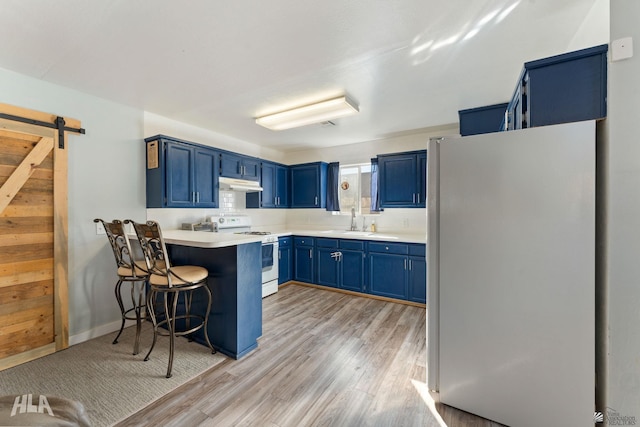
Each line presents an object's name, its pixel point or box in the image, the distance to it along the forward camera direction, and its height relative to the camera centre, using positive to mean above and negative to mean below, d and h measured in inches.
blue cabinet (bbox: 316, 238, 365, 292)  157.0 -32.3
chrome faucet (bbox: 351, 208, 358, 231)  185.5 -8.2
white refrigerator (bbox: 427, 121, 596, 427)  54.2 -14.4
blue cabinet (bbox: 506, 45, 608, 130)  57.1 +28.3
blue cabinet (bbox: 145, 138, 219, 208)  119.0 +18.0
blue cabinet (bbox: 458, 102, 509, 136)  116.5 +42.2
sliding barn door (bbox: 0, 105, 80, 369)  86.8 -10.6
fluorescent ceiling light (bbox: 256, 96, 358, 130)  111.1 +44.9
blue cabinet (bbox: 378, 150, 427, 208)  151.6 +19.2
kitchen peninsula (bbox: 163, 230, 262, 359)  90.4 -28.1
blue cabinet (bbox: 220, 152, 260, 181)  147.3 +27.1
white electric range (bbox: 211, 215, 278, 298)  151.1 -23.0
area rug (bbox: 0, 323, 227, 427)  69.6 -50.0
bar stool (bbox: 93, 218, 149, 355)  86.7 -19.1
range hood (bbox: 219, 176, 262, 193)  147.5 +15.9
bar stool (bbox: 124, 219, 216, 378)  76.4 -20.4
